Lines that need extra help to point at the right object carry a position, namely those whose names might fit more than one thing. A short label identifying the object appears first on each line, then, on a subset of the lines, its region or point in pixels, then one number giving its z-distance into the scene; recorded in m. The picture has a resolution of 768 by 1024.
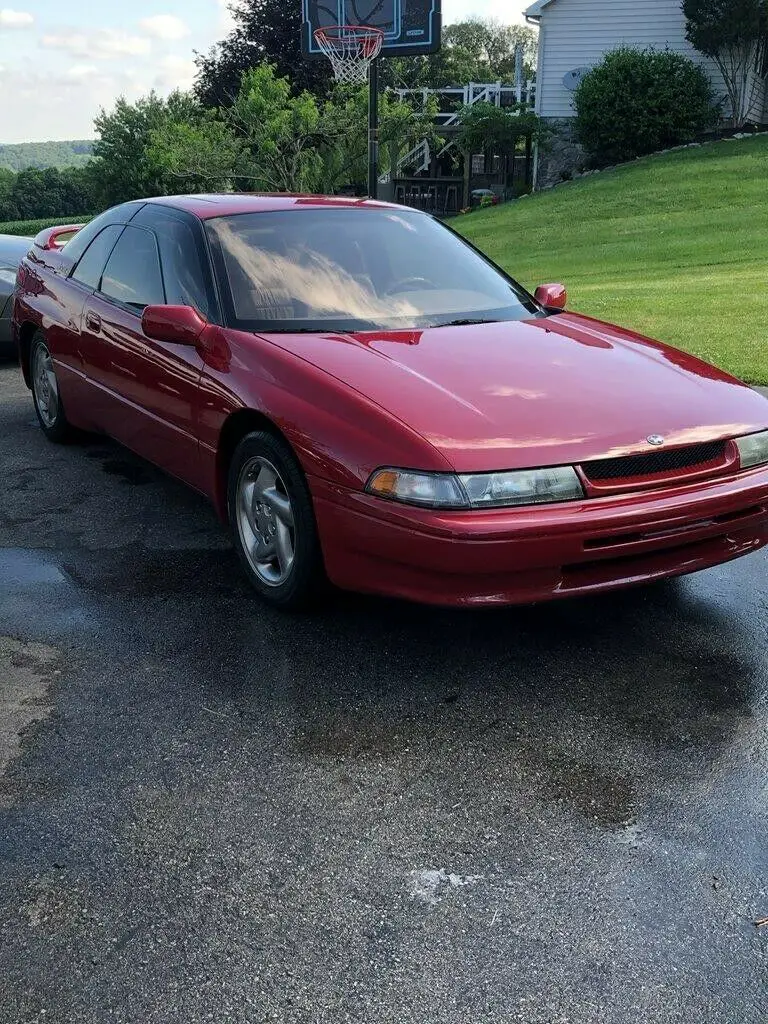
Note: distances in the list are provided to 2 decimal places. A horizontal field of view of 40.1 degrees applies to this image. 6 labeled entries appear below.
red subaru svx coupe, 3.31
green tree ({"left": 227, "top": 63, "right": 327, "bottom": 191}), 23.45
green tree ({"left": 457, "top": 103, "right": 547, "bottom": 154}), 29.12
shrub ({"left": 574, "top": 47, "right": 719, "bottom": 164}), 26.44
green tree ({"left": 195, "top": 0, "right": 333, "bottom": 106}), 37.81
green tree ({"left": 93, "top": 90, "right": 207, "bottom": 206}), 38.59
